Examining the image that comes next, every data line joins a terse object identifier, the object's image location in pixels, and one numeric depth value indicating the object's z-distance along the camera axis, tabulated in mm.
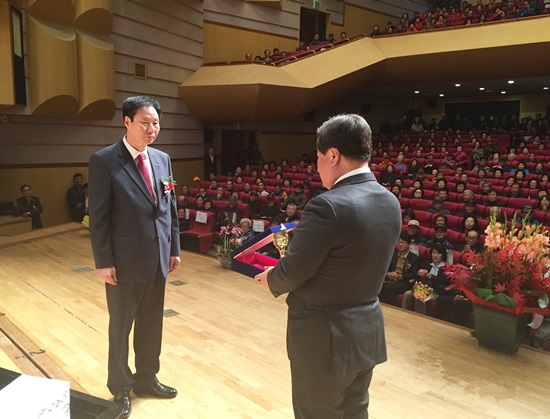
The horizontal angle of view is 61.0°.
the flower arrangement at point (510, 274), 2553
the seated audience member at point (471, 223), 4345
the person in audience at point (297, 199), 6047
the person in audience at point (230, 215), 5711
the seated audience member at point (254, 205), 6224
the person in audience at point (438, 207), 5056
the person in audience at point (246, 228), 4963
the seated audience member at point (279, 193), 6344
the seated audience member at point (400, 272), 3635
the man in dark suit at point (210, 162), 10016
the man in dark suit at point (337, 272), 1076
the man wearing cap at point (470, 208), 4806
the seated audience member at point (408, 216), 4727
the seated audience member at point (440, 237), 4074
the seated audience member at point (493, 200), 5205
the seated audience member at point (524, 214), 4532
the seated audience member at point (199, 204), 6191
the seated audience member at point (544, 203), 4770
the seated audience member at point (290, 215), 5328
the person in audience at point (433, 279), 3459
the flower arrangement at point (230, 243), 4387
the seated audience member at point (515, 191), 5559
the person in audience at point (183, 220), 5863
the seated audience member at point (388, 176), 6910
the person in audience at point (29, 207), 6398
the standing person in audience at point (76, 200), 7055
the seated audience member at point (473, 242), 3782
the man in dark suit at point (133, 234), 1678
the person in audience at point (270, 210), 6012
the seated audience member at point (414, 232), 4188
